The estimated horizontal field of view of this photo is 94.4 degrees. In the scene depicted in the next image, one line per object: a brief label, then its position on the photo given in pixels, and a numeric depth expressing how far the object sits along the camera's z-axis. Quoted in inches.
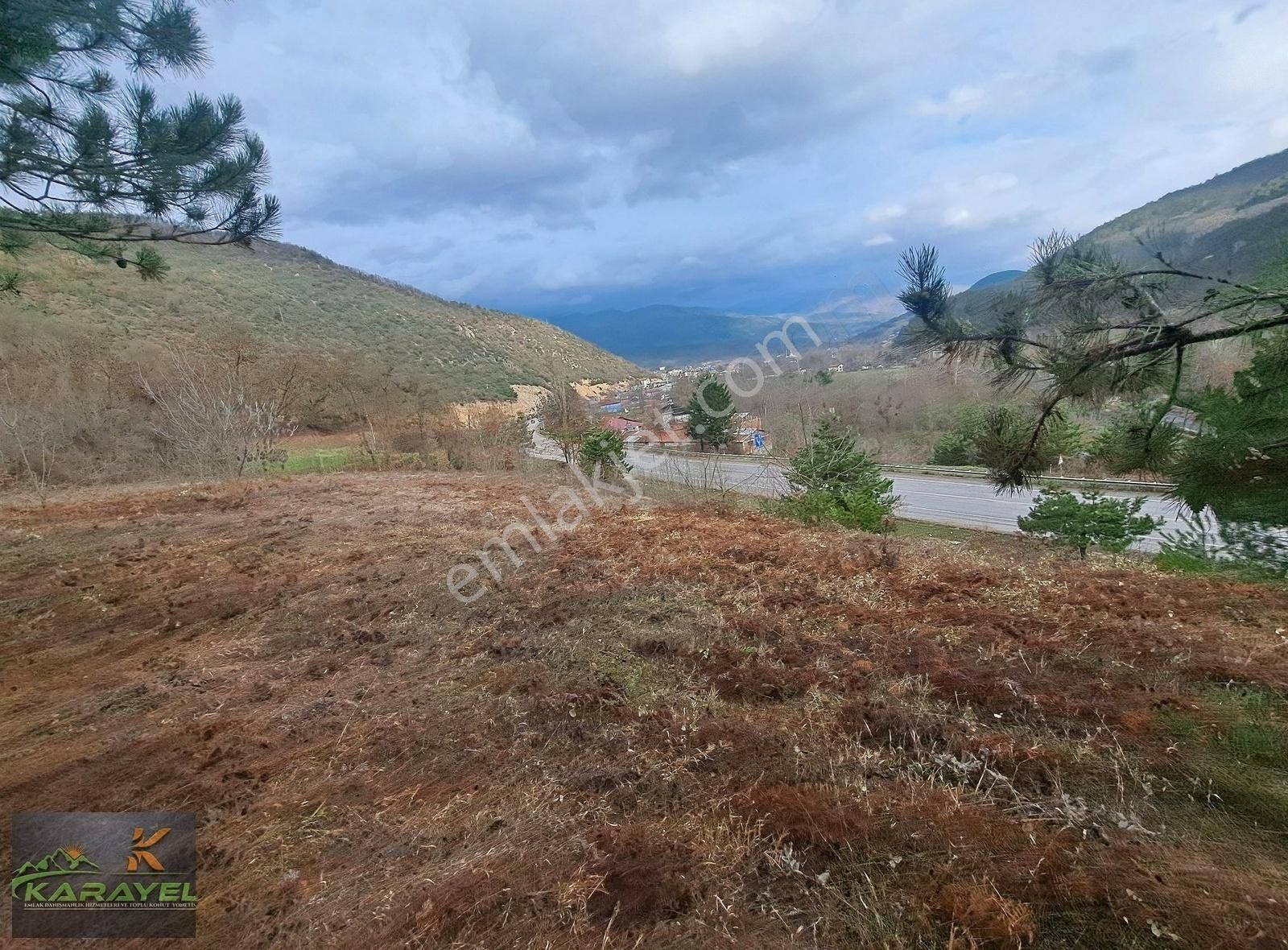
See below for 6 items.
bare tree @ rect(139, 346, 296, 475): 486.9
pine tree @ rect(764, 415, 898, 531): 323.6
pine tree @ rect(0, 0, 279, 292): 129.3
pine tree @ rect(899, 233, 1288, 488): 114.3
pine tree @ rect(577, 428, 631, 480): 508.4
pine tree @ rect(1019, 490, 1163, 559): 317.1
